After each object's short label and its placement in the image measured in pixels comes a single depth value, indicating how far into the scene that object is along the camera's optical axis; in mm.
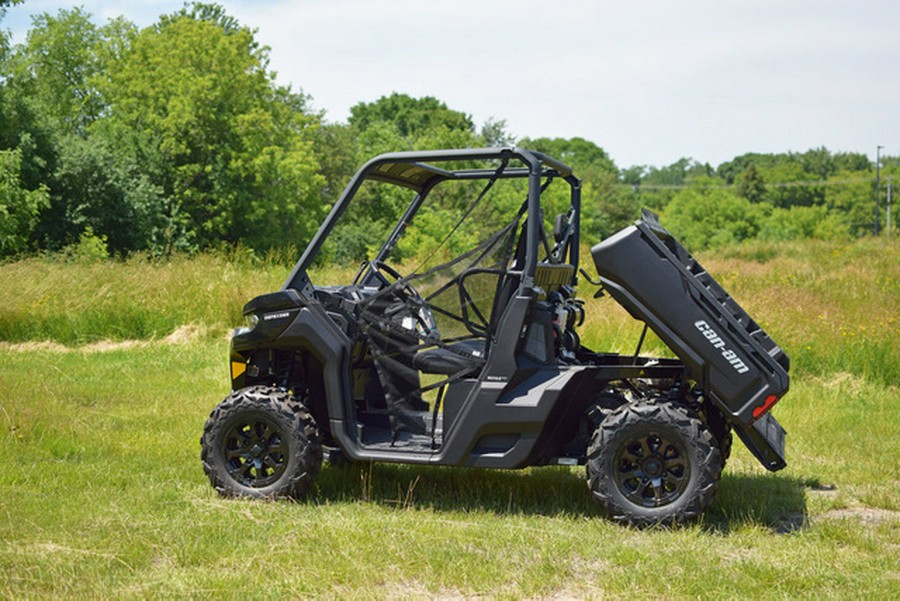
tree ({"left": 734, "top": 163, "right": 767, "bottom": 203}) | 100750
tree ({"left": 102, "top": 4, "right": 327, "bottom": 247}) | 42719
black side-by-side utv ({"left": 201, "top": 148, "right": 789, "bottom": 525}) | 5688
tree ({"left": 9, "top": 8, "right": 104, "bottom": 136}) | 56469
